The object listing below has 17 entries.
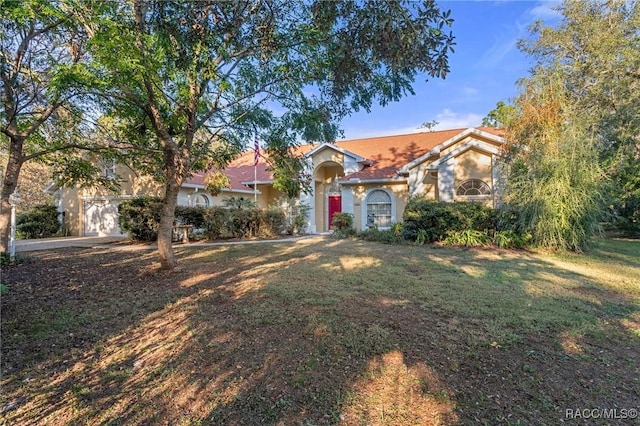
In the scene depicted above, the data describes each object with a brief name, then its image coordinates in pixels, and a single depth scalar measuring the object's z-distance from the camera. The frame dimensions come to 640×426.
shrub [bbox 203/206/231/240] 16.17
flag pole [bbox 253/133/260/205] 9.07
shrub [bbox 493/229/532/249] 11.93
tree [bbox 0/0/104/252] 8.62
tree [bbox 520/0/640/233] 13.77
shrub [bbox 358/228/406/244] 13.77
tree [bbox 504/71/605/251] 10.59
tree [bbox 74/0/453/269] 3.90
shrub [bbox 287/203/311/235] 18.77
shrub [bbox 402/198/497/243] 12.79
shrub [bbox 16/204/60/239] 19.39
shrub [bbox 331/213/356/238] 18.31
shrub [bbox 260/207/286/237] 17.31
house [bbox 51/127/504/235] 15.31
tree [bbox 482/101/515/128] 21.17
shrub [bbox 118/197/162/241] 14.86
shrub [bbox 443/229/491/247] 12.52
